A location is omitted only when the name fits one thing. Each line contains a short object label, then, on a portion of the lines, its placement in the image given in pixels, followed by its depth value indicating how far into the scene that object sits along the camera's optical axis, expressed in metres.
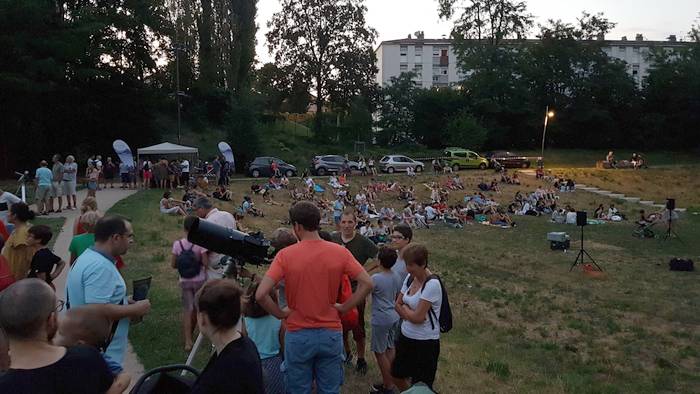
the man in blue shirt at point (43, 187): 14.81
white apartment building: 75.38
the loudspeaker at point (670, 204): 18.03
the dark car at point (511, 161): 38.81
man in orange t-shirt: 3.65
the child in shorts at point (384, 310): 5.03
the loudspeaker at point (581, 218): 13.41
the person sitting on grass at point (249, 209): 21.75
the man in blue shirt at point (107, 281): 3.55
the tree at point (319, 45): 48.56
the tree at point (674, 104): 50.03
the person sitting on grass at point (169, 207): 17.84
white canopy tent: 26.27
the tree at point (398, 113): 49.19
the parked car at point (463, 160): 38.00
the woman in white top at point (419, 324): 4.30
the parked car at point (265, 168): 31.88
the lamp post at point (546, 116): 45.64
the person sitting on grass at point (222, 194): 23.81
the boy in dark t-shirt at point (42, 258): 5.25
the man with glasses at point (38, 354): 2.22
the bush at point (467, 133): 44.94
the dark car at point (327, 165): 34.38
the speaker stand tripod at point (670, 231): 18.80
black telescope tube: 3.99
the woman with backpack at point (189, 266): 5.75
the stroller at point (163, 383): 2.66
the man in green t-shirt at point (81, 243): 5.08
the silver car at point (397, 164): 36.22
